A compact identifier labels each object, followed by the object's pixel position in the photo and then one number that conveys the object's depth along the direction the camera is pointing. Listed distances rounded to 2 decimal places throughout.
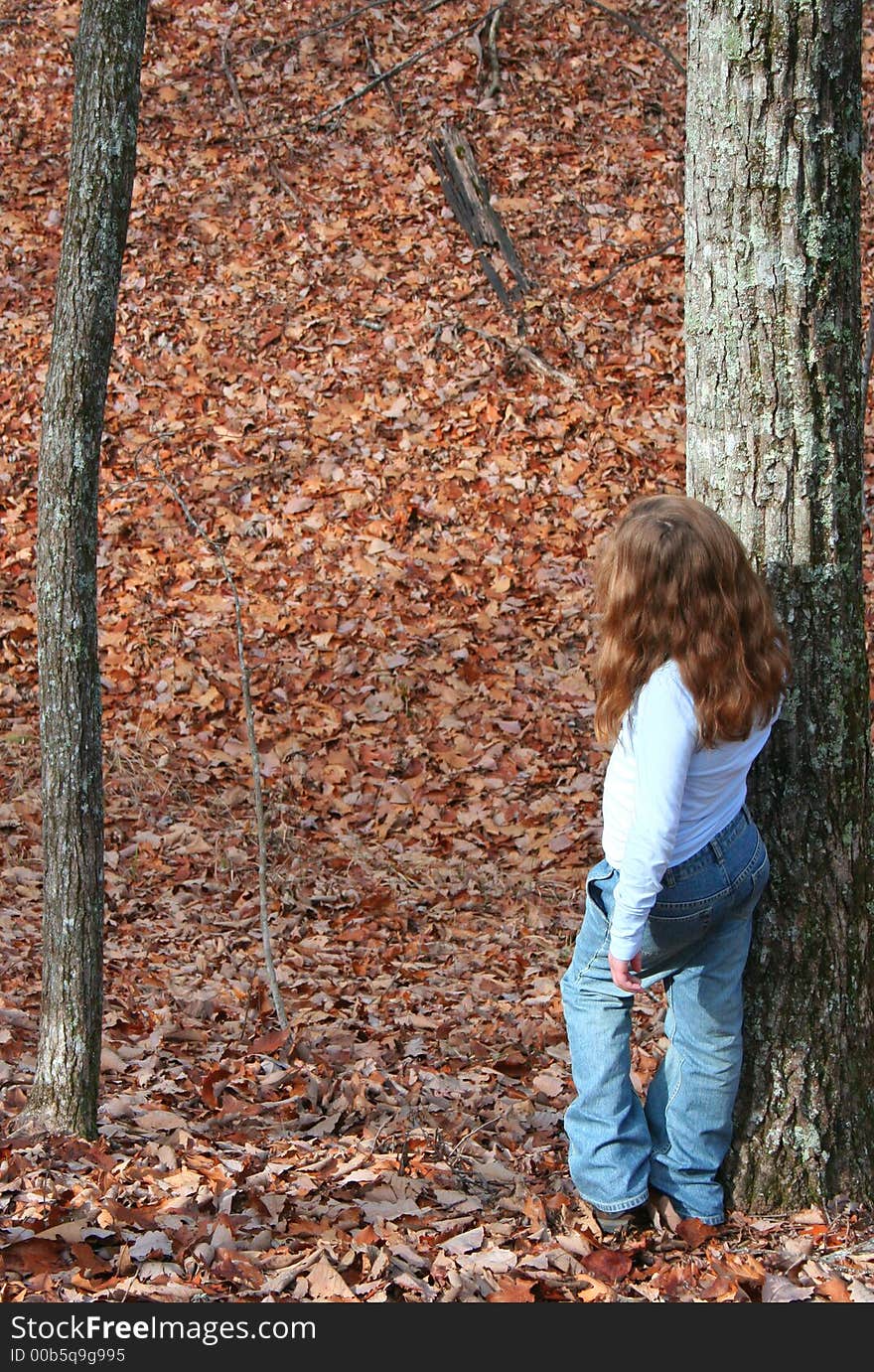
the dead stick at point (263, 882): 4.95
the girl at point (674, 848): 2.75
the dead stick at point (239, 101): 13.08
